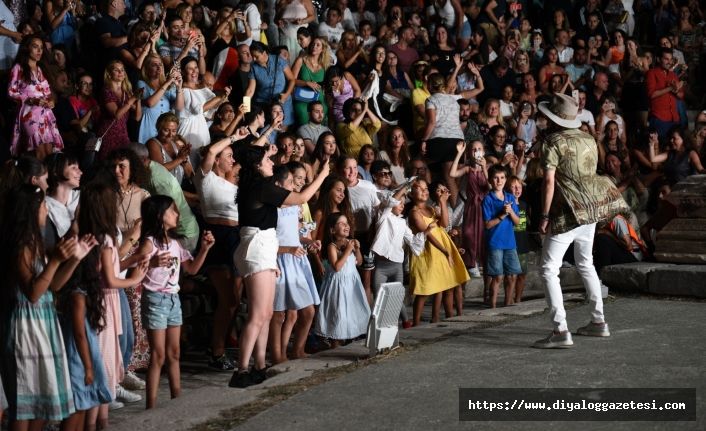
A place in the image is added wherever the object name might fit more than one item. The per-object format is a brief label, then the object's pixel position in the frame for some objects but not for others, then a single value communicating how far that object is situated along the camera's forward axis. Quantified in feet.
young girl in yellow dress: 30.01
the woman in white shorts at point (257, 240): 20.31
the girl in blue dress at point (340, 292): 26.58
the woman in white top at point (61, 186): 20.76
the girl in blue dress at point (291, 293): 24.27
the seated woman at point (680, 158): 42.52
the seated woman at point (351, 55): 43.37
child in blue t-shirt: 32.73
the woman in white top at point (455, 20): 49.52
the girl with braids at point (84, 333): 17.43
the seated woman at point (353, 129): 38.73
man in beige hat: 22.85
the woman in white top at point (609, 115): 47.50
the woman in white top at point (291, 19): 43.37
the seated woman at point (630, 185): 43.80
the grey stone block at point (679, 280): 29.14
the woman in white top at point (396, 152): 38.09
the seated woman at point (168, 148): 29.78
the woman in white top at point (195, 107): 33.24
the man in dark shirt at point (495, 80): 46.50
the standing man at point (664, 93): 48.16
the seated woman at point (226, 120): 33.53
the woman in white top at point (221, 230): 25.49
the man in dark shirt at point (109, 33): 36.09
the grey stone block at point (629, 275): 30.32
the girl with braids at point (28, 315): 16.39
